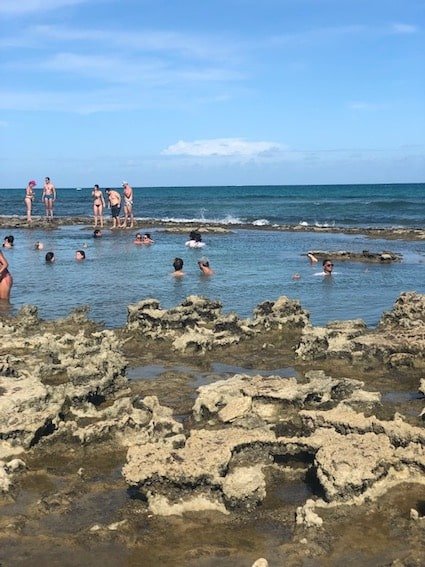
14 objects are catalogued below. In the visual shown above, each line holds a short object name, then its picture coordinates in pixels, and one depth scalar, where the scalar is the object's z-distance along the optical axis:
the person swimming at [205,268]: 16.91
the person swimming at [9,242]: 22.93
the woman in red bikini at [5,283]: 13.58
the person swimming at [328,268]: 16.72
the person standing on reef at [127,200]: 30.95
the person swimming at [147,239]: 25.13
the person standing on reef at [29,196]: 35.01
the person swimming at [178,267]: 16.61
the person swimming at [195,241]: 23.75
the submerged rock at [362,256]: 19.88
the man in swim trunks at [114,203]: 31.38
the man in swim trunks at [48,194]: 35.75
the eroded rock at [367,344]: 8.42
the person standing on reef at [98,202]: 32.41
